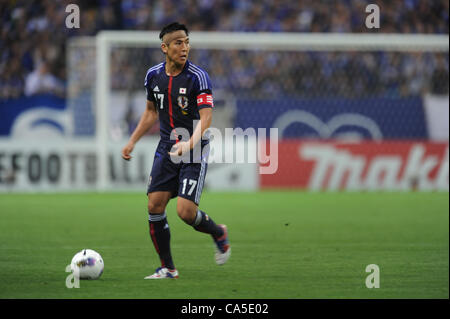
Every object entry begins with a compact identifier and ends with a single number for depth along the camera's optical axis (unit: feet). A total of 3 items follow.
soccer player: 42.39
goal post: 102.53
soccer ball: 40.52
